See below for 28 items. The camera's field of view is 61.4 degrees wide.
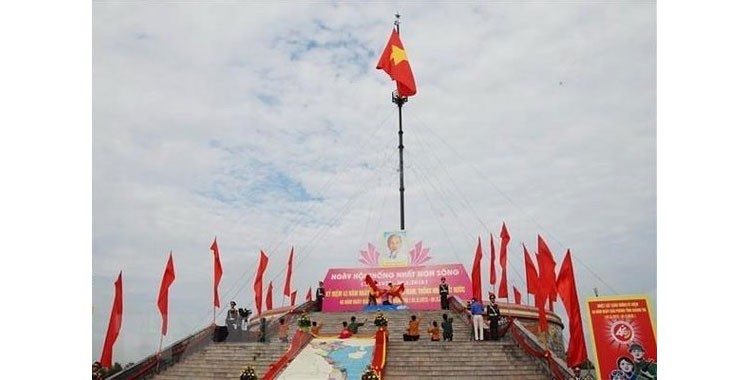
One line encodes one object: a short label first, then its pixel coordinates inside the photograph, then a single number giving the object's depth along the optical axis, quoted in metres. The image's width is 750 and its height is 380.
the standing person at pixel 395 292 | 17.12
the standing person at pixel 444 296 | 16.27
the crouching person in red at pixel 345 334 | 12.55
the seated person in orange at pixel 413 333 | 12.26
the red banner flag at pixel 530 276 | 12.71
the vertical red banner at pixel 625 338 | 8.87
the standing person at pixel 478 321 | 12.15
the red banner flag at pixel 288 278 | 19.26
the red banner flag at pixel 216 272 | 14.87
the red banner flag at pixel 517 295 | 21.55
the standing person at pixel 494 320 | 11.98
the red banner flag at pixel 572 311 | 10.20
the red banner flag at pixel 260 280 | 17.67
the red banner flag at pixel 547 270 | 11.55
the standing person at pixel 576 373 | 9.35
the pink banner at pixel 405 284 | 17.39
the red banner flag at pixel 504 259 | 15.19
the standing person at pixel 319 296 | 17.56
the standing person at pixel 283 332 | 12.55
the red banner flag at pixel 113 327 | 12.09
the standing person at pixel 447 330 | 12.23
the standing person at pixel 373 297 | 17.06
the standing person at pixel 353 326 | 13.41
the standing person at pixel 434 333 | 12.11
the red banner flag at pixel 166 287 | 13.12
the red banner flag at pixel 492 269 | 16.62
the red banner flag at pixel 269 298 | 19.62
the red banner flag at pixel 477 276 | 16.77
